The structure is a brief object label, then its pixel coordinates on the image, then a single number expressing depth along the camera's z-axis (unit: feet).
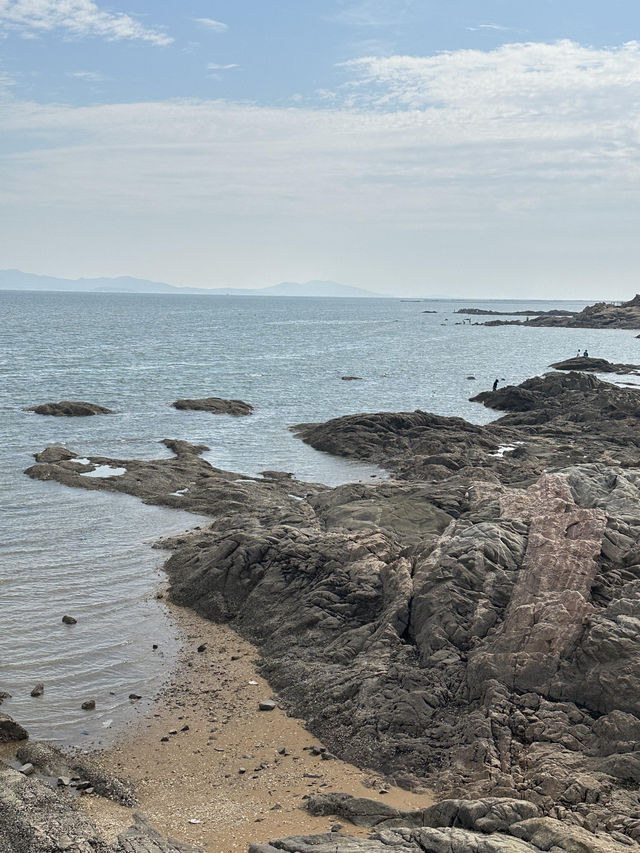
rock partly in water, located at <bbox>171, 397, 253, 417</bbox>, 176.65
